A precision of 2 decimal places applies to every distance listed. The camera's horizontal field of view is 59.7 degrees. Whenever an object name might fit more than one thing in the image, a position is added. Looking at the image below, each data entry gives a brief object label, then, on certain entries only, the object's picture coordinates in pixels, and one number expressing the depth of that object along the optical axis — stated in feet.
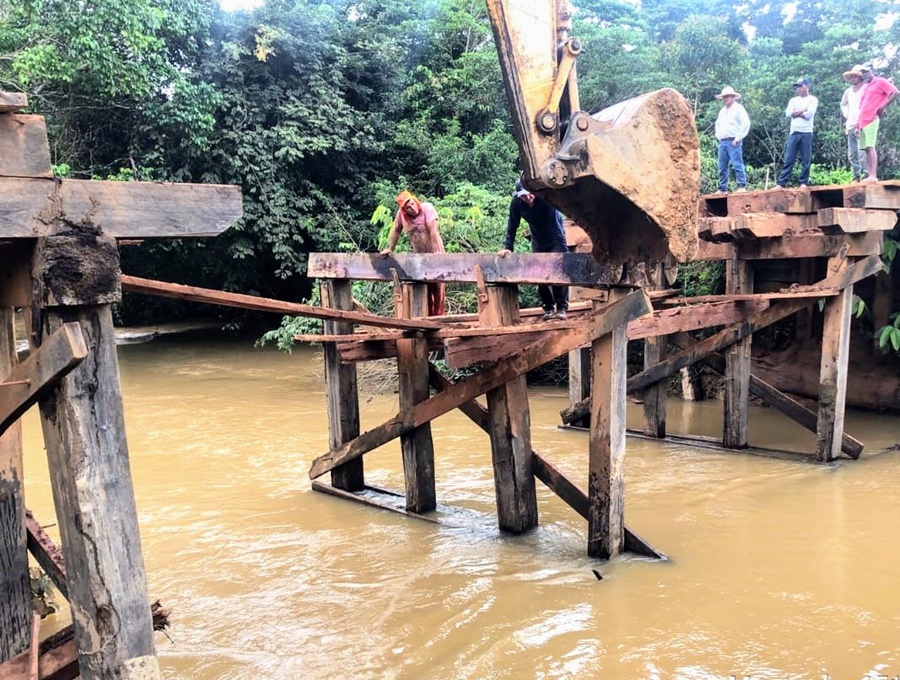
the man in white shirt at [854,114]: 27.94
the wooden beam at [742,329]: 23.97
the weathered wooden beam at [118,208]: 7.69
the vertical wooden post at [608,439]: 16.44
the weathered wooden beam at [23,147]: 7.53
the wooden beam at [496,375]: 15.96
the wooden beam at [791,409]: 25.63
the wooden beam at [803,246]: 23.88
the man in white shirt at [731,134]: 31.04
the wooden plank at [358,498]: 21.63
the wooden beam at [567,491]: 17.78
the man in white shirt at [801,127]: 30.01
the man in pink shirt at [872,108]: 27.22
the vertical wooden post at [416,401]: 20.77
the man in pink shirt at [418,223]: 24.75
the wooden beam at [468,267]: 16.60
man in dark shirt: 20.77
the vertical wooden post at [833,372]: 24.47
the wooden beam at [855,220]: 22.58
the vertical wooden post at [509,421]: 18.66
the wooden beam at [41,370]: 7.50
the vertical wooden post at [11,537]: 11.21
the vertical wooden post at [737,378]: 26.25
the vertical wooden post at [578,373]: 30.17
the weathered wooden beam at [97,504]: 8.05
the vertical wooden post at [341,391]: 22.65
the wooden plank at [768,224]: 23.35
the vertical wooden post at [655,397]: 28.55
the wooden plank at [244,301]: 10.97
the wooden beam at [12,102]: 7.29
